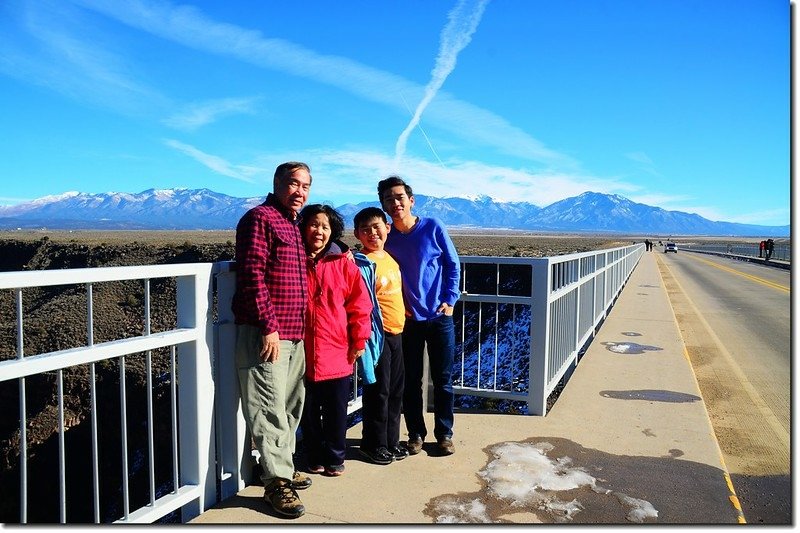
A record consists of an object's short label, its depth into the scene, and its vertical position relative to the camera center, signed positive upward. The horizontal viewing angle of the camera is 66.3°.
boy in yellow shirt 3.82 -0.62
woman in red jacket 3.57 -0.45
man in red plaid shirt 3.08 -0.32
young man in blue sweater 4.05 -0.28
